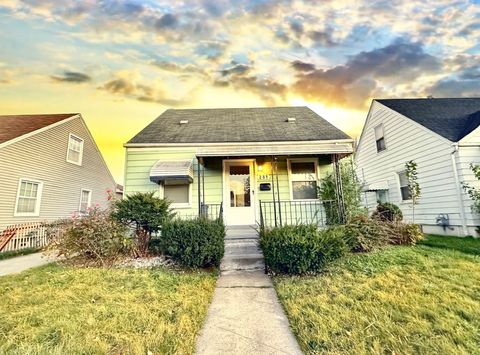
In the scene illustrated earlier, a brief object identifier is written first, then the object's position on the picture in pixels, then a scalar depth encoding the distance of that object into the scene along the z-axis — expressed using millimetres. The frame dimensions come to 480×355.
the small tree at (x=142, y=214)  5984
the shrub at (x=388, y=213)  8188
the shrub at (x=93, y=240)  5680
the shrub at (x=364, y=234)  5770
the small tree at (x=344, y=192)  7775
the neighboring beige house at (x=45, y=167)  10297
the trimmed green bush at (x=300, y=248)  4535
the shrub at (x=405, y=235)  6703
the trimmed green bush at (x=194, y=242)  4977
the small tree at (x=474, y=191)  7359
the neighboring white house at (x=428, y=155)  7902
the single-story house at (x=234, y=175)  8586
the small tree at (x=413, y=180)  9475
